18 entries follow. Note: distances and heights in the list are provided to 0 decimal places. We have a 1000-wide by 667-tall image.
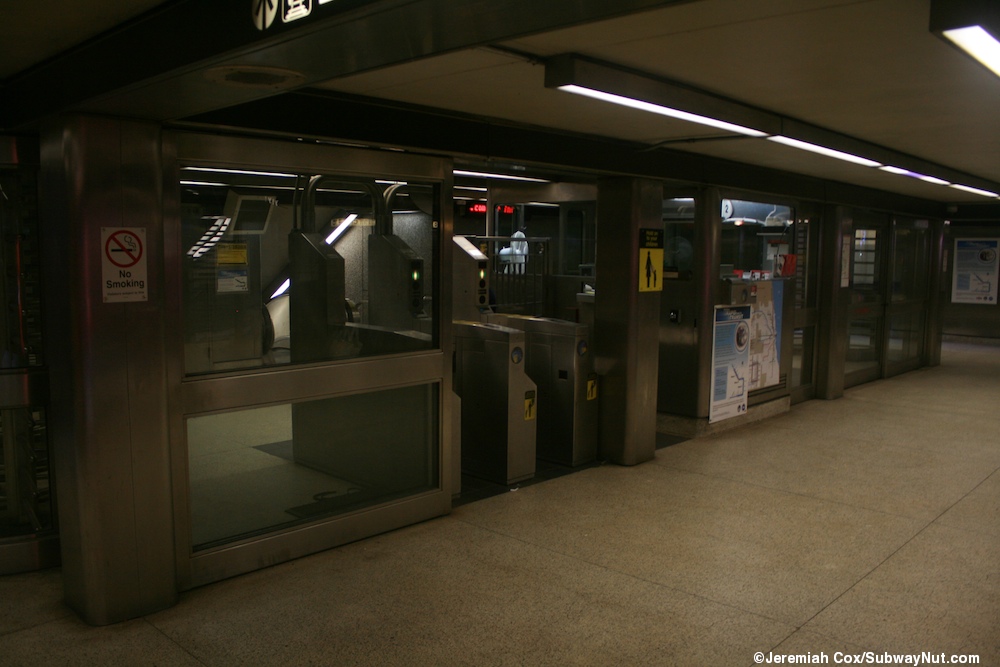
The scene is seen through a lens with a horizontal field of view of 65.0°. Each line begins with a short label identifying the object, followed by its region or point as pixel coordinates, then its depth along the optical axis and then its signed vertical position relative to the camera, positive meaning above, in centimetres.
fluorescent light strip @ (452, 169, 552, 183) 669 +75
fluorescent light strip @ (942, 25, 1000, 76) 227 +68
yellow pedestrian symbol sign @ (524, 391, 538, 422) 566 -107
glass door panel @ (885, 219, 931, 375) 1078 -49
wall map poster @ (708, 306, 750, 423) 711 -95
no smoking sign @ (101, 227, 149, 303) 330 -4
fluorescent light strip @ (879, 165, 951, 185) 659 +77
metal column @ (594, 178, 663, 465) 594 -50
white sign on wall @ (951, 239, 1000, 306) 1427 -17
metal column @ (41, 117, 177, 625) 326 -52
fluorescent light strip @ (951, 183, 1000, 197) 834 +81
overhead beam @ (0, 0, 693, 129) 181 +58
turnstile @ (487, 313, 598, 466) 598 -98
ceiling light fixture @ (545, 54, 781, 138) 330 +77
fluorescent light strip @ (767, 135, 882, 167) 514 +78
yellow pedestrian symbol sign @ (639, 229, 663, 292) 601 -1
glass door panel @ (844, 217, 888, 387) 974 -52
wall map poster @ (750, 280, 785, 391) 765 -75
